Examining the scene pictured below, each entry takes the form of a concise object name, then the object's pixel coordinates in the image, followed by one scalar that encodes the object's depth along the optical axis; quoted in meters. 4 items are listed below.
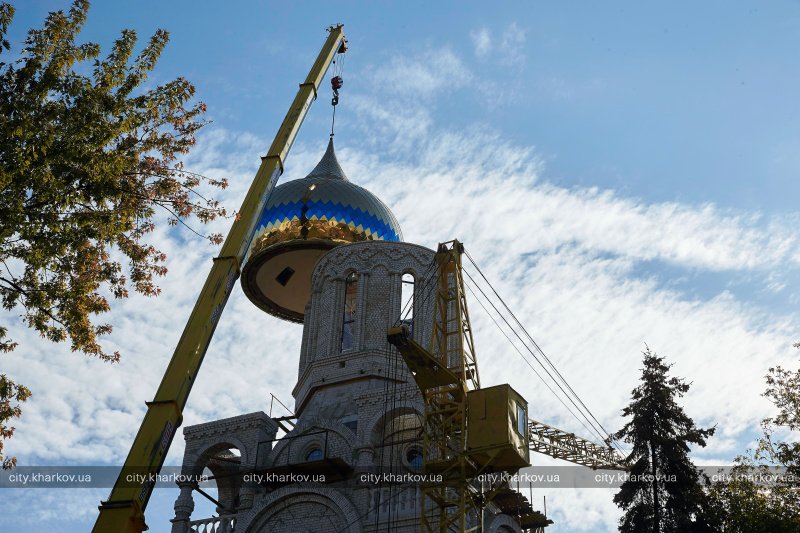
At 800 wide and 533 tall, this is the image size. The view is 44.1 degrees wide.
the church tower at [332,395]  24.08
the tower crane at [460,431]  22.70
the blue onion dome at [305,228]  32.81
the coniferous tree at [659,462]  26.47
